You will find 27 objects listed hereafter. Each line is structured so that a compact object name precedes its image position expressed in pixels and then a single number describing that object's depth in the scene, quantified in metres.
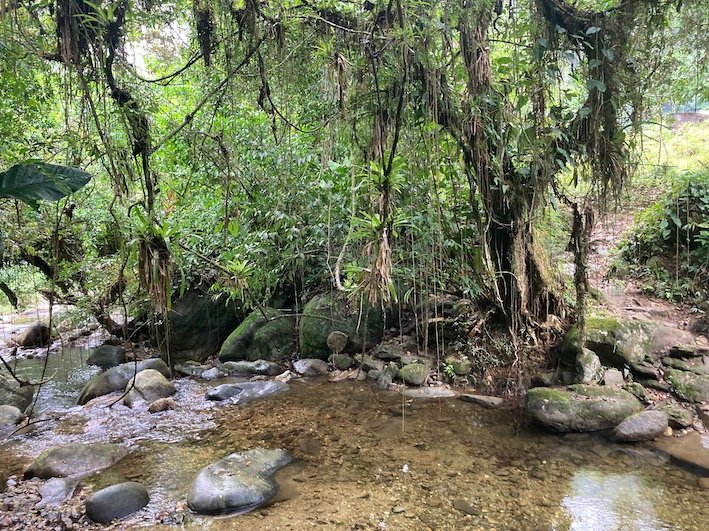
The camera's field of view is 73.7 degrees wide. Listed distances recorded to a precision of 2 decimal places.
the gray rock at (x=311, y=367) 5.93
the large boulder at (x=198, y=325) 6.94
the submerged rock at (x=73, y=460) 3.48
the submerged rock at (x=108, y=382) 5.36
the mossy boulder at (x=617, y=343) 4.79
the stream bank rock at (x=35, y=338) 8.50
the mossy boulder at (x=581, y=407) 4.07
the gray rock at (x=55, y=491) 3.11
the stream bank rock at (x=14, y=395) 5.00
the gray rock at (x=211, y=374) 6.04
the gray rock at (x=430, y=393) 5.02
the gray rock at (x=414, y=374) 5.32
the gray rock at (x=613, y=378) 4.64
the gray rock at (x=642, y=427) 3.88
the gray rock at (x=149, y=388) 5.11
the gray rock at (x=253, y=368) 6.11
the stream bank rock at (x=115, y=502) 2.93
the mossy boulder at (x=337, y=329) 6.15
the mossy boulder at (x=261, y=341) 6.52
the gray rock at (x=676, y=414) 4.05
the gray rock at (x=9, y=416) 4.55
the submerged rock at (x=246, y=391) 5.20
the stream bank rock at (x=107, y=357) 6.79
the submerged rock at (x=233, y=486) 3.02
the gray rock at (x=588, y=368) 4.65
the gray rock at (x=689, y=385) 4.37
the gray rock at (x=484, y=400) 4.74
